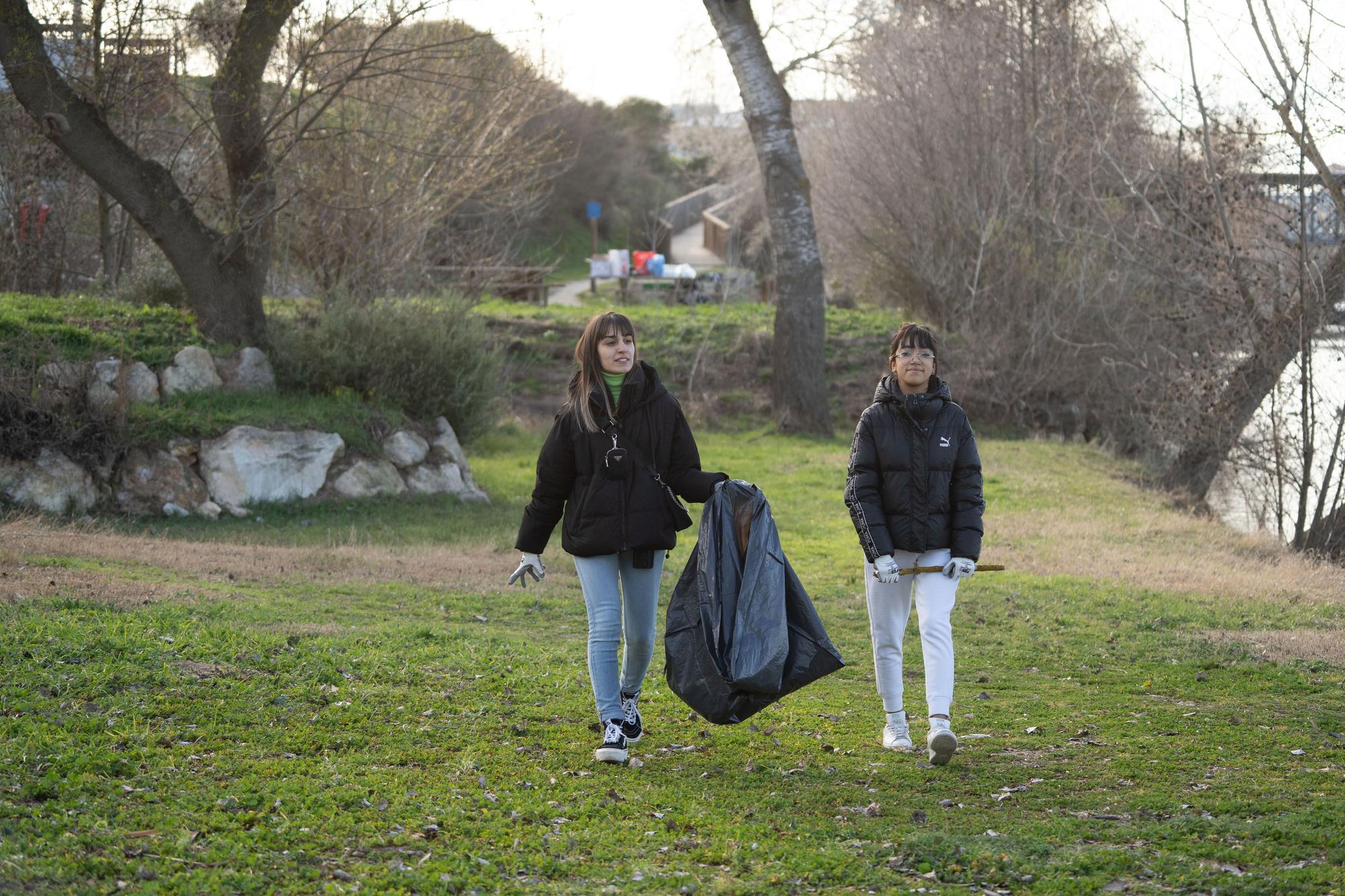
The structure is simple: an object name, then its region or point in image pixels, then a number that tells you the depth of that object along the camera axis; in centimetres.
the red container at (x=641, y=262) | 3809
